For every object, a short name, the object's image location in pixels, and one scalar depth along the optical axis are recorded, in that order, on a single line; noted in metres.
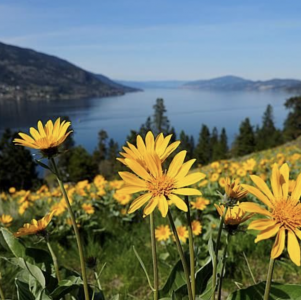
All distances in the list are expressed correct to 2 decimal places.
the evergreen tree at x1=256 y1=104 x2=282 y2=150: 49.72
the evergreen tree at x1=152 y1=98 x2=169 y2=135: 43.40
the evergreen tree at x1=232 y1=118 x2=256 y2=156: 47.81
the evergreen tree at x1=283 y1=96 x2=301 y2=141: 49.81
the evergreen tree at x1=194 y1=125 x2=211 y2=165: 55.44
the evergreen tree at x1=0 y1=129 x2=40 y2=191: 35.84
